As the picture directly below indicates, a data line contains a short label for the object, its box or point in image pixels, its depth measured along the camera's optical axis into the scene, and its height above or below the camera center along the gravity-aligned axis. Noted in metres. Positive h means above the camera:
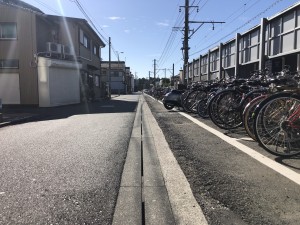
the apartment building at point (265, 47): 6.50 +1.48
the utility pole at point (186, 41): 20.14 +4.28
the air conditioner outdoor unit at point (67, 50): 16.28 +2.87
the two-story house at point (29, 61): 14.28 +1.76
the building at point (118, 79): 53.92 +2.75
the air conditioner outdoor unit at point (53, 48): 14.86 +2.71
